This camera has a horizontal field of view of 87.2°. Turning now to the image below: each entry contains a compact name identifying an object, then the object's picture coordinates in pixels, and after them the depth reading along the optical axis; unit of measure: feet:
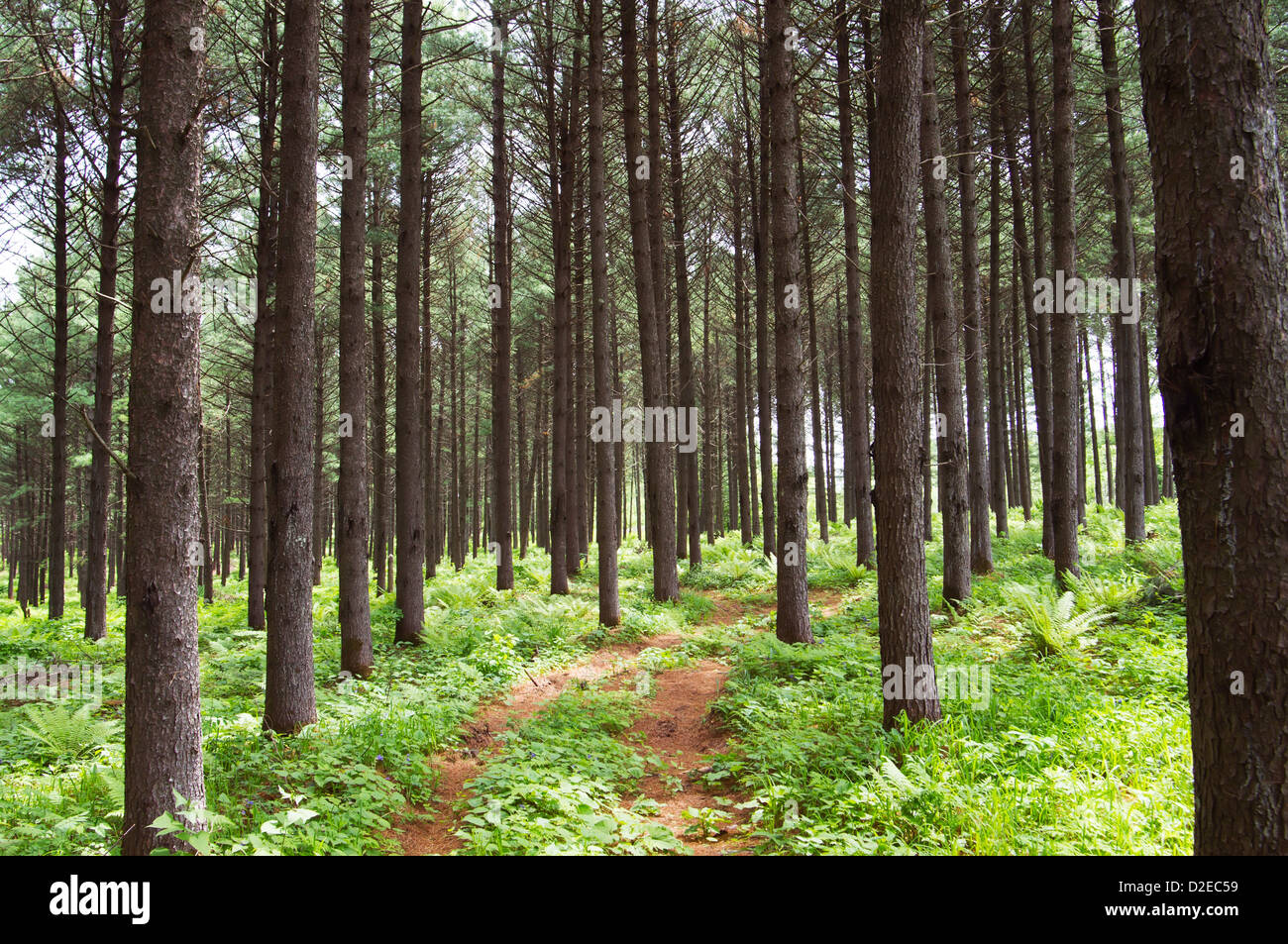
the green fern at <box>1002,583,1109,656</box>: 25.82
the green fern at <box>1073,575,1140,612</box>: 29.89
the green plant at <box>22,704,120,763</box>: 21.07
